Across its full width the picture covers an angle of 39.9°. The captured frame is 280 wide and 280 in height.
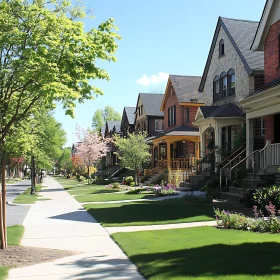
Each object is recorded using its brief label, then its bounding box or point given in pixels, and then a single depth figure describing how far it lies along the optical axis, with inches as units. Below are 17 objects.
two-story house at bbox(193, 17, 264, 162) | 872.9
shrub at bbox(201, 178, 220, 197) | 743.5
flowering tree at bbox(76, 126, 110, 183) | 2048.5
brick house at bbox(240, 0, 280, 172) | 652.1
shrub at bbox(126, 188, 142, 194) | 988.7
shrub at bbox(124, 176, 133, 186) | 1366.6
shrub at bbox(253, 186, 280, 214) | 485.1
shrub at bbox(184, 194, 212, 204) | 634.2
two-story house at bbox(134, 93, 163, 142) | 1786.4
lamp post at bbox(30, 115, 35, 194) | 1115.9
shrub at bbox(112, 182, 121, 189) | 1269.7
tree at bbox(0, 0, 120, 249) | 289.4
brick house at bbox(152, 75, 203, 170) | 1290.6
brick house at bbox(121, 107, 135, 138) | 2138.4
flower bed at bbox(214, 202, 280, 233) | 382.0
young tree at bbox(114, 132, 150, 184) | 1278.3
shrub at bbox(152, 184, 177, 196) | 845.8
